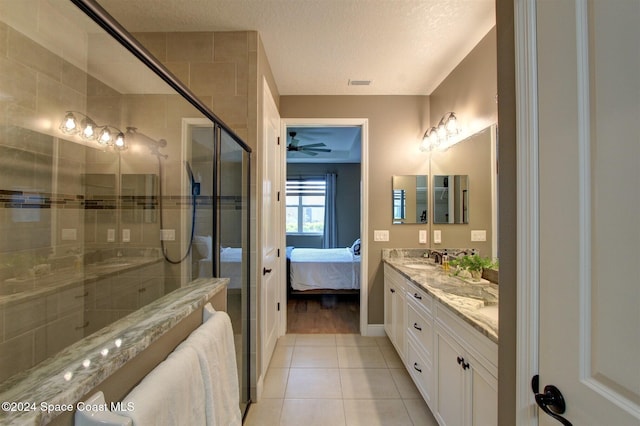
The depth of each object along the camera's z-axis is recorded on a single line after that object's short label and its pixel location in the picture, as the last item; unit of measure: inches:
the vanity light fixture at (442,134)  92.4
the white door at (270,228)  80.7
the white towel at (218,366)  35.6
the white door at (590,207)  20.8
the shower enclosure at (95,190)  53.9
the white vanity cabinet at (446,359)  43.0
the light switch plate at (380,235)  111.7
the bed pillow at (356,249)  169.8
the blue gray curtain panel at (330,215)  263.9
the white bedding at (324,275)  157.3
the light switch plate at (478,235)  78.7
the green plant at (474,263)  71.9
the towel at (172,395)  24.4
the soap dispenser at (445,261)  87.7
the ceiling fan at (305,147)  158.1
